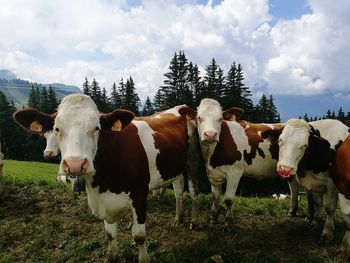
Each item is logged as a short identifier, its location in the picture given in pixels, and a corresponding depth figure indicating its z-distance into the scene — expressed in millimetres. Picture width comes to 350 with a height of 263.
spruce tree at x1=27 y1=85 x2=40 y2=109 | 92262
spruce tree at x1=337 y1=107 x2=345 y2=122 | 83812
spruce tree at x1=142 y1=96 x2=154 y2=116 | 93500
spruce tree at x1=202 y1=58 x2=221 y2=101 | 59000
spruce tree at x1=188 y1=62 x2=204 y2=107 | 64562
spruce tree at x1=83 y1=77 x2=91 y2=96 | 77062
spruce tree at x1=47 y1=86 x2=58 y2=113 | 81950
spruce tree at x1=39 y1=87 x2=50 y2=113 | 80625
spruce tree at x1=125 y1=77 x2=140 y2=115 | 71312
